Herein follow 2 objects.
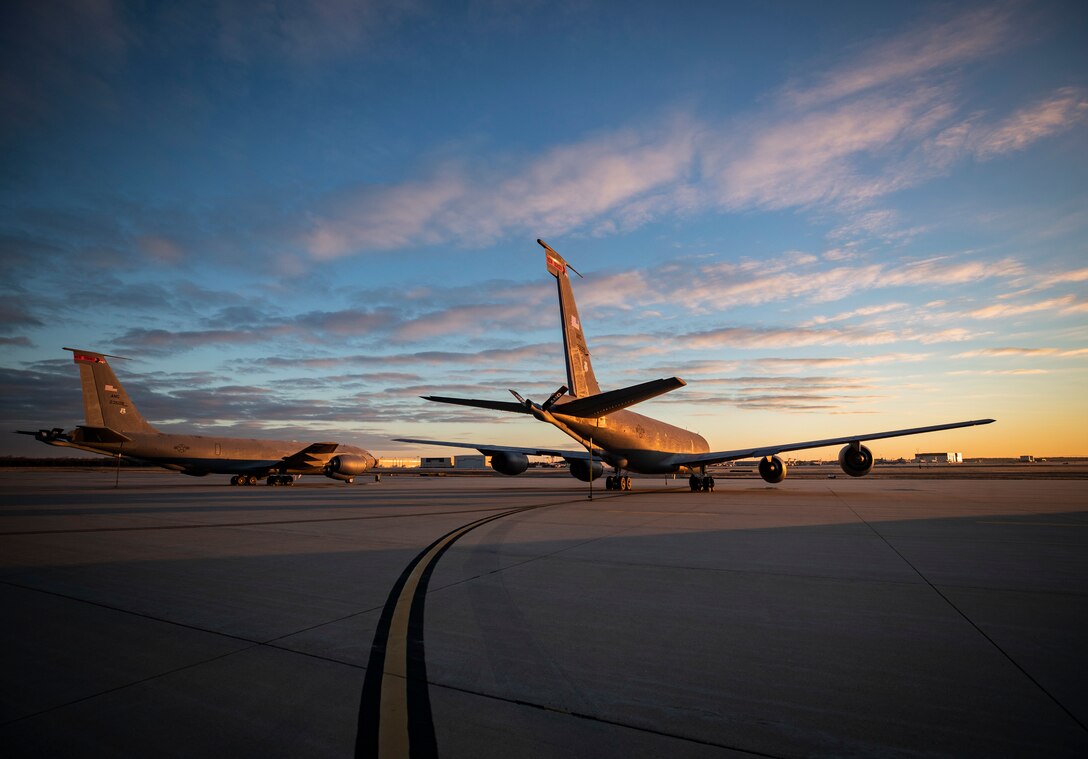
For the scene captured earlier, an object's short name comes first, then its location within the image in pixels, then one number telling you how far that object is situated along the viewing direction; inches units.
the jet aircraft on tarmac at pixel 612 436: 779.4
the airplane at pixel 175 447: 1168.2
